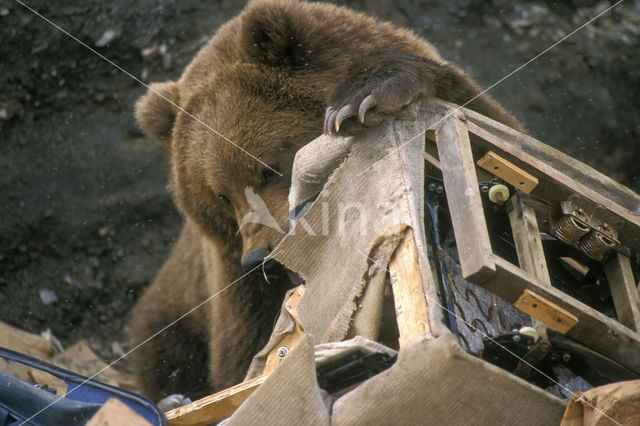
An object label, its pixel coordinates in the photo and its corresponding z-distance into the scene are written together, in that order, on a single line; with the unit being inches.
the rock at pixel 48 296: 496.1
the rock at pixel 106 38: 527.2
